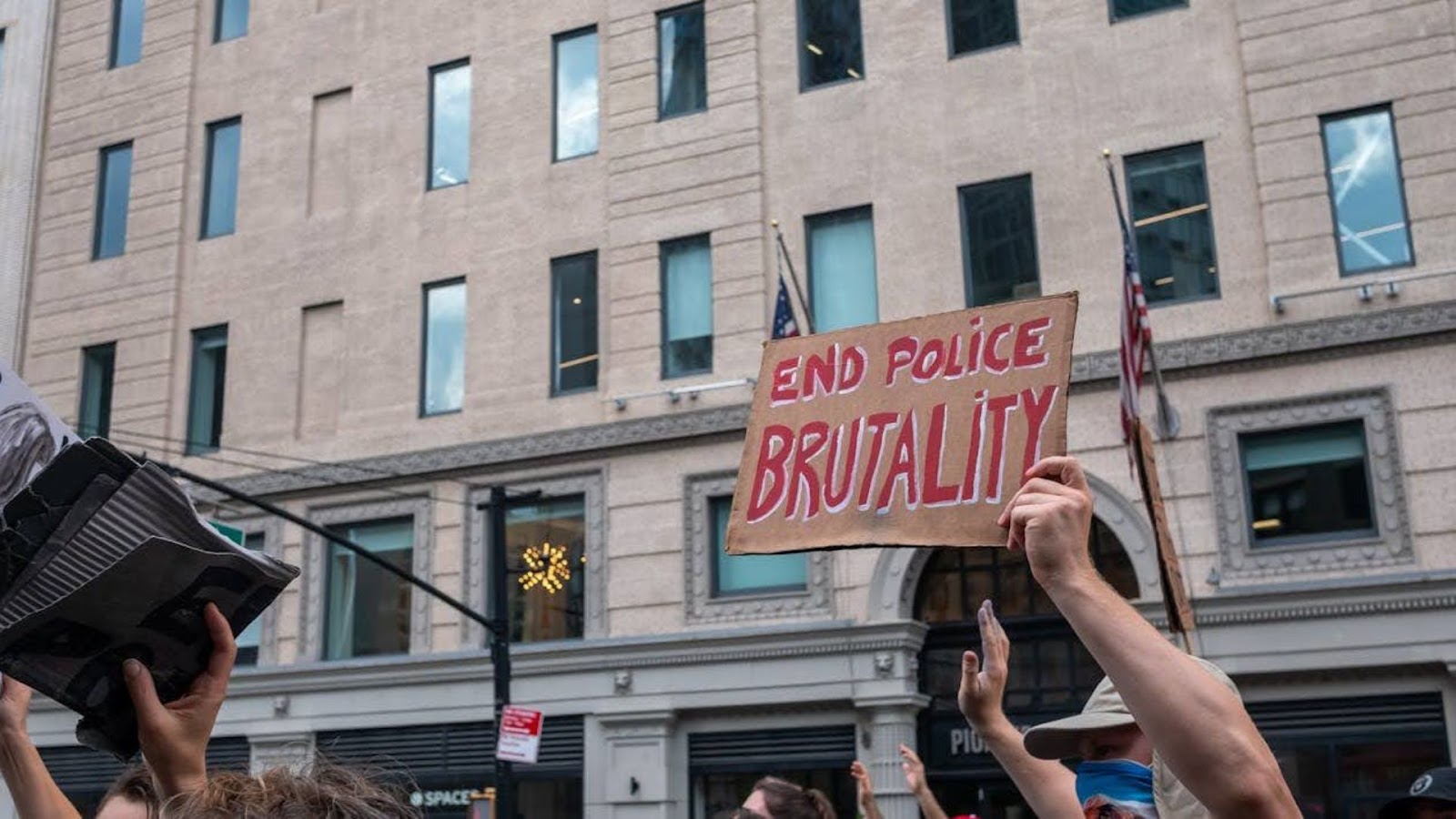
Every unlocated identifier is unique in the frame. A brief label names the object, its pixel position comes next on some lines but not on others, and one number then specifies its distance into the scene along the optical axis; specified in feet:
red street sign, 56.95
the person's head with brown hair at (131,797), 13.70
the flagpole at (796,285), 61.72
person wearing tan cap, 7.56
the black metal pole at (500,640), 59.88
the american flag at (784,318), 57.41
